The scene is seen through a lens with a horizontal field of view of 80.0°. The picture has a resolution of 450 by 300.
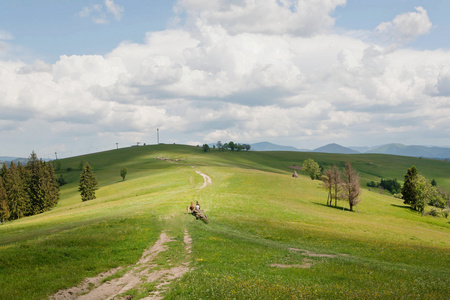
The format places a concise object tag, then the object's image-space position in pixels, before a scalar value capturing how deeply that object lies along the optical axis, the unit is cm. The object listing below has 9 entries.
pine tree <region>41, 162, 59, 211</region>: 9062
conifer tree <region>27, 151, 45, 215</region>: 8944
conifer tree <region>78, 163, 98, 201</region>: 9912
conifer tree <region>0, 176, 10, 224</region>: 7850
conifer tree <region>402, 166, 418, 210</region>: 9162
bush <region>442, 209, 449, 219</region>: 8538
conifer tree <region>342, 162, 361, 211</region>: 7181
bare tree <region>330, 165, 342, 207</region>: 7525
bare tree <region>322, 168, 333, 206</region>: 7681
